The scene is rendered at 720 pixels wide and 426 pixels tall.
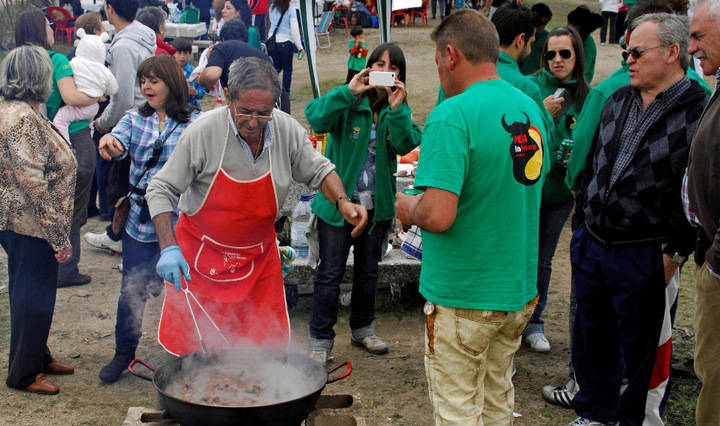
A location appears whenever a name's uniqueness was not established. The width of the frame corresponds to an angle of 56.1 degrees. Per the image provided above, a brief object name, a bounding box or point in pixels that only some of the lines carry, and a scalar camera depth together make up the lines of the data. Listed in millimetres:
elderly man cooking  2898
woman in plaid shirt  3785
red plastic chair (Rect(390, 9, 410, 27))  20606
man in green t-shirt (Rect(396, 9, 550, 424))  2395
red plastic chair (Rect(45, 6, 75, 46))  15203
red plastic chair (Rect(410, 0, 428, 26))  20625
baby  5004
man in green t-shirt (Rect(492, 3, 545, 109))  3977
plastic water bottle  5066
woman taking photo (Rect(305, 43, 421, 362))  3963
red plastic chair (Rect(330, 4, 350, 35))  19788
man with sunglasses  2895
